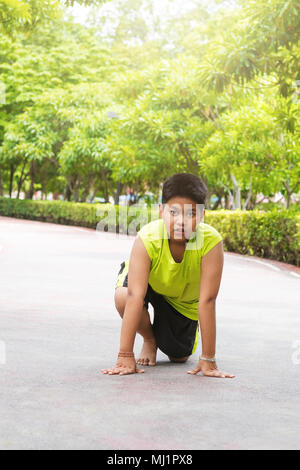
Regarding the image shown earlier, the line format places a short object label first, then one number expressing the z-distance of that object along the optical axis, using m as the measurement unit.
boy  5.33
